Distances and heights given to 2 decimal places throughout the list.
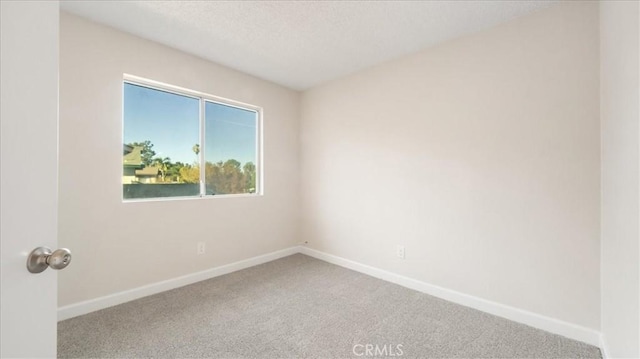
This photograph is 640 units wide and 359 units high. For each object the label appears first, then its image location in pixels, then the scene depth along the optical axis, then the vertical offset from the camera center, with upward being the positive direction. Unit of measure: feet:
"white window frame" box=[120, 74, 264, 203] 8.07 +2.54
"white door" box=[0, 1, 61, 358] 1.95 +0.08
